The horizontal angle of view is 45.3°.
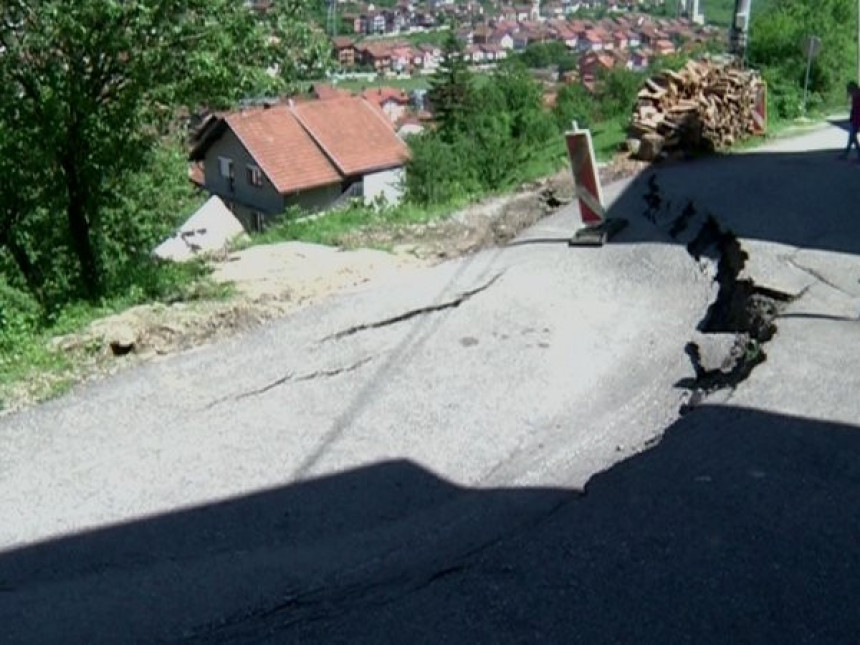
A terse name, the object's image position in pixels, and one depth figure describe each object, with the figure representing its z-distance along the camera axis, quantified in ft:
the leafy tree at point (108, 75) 31.35
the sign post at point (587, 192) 34.17
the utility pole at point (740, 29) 70.74
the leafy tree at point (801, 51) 73.51
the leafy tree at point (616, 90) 82.41
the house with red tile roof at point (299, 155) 131.64
